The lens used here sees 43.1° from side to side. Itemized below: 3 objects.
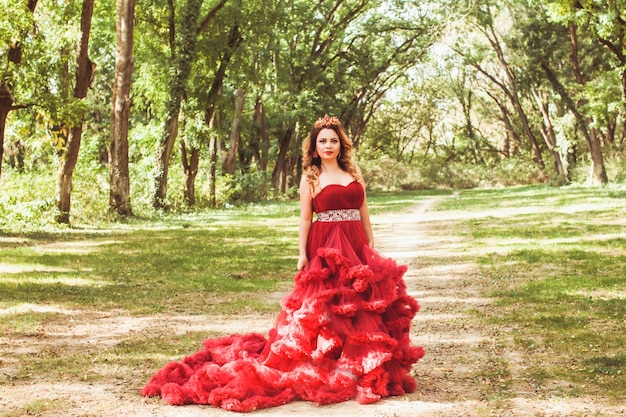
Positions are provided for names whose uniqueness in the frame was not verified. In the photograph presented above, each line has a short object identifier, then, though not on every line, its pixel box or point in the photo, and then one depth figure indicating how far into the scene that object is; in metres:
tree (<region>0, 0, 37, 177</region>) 16.75
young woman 5.95
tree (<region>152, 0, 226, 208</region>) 27.33
